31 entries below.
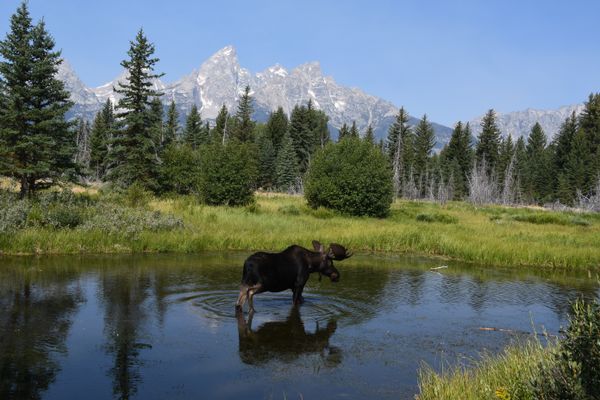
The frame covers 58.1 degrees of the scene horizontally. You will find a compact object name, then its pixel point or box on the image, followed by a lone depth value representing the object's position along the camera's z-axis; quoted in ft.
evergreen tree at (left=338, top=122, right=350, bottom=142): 332.80
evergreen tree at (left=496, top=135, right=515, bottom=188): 323.98
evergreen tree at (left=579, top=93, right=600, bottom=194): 274.36
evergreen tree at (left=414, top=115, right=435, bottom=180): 334.65
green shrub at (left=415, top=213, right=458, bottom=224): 116.67
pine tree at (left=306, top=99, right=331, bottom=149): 336.72
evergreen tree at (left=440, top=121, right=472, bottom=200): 322.14
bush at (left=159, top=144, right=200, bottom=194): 144.05
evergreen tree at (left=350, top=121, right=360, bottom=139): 326.63
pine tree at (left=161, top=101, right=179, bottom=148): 306.20
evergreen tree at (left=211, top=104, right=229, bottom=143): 334.75
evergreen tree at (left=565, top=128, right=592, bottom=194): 277.23
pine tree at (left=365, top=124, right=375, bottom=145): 278.17
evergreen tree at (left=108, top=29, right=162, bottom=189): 126.11
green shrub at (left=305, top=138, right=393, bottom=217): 120.06
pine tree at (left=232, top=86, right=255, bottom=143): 286.05
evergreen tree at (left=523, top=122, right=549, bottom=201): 324.39
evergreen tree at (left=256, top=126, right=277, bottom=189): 297.78
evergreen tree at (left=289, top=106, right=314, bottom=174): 325.21
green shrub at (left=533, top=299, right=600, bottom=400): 15.55
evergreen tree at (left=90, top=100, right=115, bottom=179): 249.55
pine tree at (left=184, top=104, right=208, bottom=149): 317.63
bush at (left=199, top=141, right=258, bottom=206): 123.03
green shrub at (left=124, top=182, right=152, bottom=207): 87.69
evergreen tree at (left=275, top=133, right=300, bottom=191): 283.38
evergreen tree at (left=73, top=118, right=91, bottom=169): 266.08
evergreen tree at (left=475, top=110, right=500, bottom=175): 316.19
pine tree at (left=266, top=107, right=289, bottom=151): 357.82
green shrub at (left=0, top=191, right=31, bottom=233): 59.26
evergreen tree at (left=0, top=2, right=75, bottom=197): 84.64
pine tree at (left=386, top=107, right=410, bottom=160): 290.76
